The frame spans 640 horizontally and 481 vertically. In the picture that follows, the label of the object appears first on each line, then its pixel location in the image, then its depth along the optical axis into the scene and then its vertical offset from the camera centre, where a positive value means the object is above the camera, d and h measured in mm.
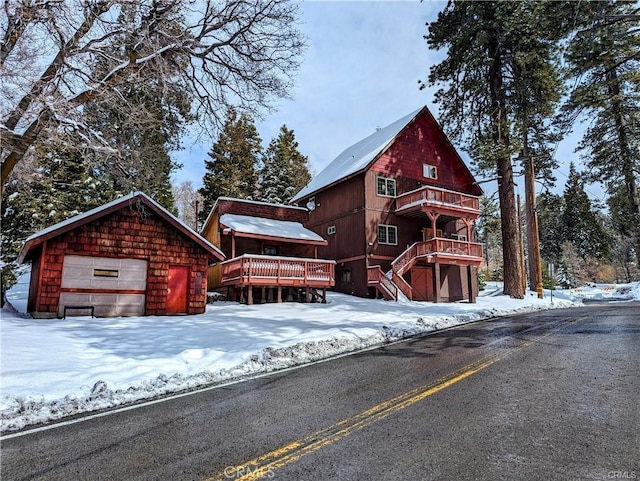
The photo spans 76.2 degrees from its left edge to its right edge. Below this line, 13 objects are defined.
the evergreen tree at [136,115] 10859 +4834
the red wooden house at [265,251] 18625 +2099
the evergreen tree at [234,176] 38062 +10582
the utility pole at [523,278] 23375 +545
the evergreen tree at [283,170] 40875 +12002
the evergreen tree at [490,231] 46188 +7236
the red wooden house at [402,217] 22094 +4224
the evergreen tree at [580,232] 37188 +5980
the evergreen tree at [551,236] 47259 +6145
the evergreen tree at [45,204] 23755 +4966
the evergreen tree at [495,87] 20016 +10582
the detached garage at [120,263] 13758 +856
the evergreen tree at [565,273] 44531 +1569
